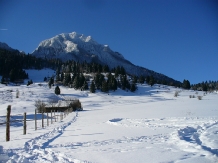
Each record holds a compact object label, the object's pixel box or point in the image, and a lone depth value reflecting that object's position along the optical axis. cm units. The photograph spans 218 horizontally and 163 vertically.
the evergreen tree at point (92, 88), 7925
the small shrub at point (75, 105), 4953
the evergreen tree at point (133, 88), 8625
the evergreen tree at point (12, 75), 10381
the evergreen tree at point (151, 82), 10074
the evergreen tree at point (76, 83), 8480
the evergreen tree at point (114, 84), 8350
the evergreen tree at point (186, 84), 11875
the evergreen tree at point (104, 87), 8050
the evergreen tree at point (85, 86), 8319
